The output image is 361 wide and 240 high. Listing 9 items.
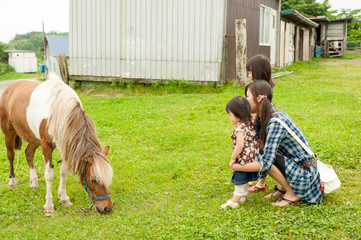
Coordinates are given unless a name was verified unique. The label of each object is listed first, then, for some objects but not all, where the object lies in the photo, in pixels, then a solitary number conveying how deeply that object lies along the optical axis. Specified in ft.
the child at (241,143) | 12.37
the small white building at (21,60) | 110.01
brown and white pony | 12.23
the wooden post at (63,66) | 44.37
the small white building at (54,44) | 104.58
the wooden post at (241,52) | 35.45
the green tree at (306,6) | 117.50
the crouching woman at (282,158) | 12.19
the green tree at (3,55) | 114.40
